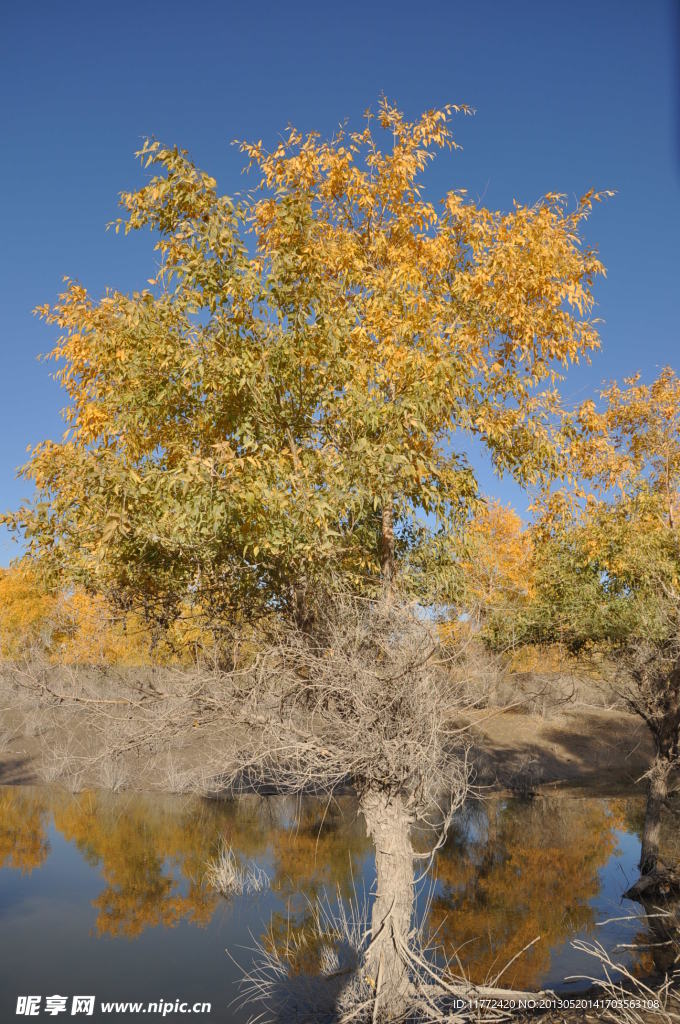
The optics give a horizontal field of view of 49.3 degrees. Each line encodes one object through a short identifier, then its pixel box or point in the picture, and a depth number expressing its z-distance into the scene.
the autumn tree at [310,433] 8.12
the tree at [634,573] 14.20
